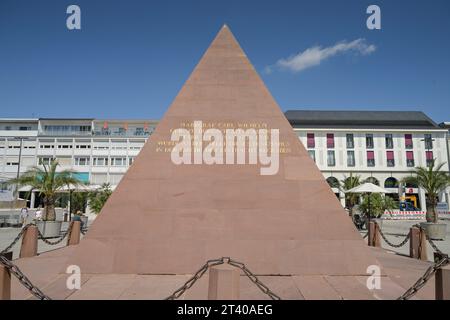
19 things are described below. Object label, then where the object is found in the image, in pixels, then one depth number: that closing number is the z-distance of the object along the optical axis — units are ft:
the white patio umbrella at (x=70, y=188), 59.61
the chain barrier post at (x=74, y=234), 38.50
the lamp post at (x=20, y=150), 128.69
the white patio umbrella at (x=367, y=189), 53.88
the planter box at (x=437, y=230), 45.44
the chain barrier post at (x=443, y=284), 13.17
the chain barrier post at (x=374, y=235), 36.01
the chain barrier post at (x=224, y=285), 11.41
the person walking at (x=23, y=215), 72.64
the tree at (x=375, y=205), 63.52
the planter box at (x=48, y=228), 47.50
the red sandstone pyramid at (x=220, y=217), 21.30
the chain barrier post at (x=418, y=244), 28.37
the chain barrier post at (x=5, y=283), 13.04
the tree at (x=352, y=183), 100.78
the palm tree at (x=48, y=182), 51.99
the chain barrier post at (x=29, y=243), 29.12
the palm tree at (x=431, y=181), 52.37
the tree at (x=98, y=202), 72.02
